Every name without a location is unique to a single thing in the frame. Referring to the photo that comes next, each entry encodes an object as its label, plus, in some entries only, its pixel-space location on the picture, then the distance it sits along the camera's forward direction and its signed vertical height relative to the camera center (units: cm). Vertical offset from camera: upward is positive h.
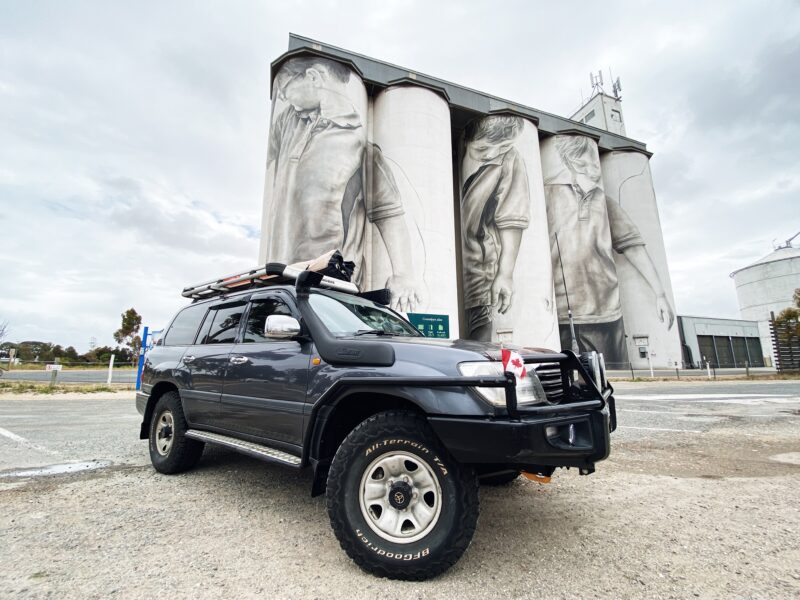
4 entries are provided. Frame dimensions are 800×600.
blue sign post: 1465 +105
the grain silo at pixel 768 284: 5762 +1229
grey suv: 206 -30
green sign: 1978 +216
